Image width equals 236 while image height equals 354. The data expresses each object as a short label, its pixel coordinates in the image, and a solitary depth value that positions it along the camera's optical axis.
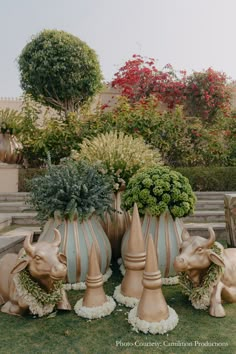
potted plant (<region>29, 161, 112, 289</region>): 2.64
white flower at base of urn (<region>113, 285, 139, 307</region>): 2.29
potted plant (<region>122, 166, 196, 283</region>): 2.76
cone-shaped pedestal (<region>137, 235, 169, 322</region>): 1.94
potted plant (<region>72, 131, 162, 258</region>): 3.29
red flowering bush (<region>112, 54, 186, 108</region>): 14.14
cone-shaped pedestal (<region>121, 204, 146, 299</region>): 2.34
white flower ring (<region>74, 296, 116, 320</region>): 2.12
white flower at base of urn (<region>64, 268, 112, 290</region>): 2.66
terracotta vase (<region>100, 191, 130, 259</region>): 3.36
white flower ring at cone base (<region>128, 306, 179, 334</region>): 1.90
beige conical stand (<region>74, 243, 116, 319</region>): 2.14
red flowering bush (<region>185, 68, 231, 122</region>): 13.92
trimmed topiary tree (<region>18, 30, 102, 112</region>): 12.71
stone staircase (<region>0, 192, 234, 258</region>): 3.49
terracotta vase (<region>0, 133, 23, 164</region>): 7.36
